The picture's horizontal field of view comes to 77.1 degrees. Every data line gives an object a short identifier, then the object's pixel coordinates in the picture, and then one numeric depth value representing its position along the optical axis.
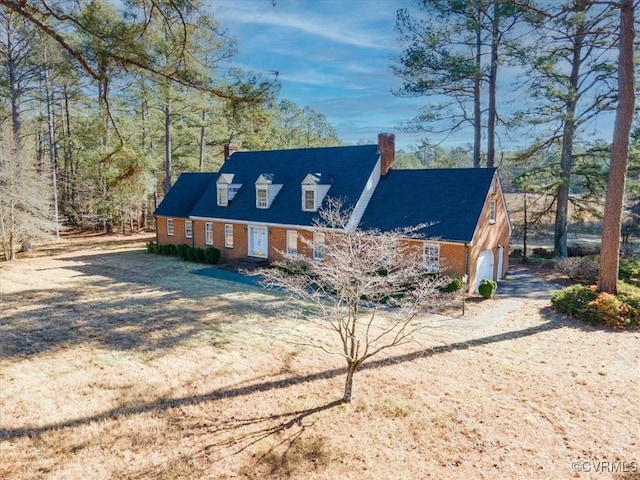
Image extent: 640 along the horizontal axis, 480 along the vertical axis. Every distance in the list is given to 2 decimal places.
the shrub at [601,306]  13.34
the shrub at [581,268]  19.00
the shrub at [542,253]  27.06
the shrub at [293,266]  19.60
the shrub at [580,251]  25.61
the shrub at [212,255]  23.95
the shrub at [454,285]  16.20
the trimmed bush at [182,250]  25.47
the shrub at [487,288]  16.62
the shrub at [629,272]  18.88
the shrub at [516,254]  27.38
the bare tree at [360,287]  8.03
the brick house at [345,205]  17.45
